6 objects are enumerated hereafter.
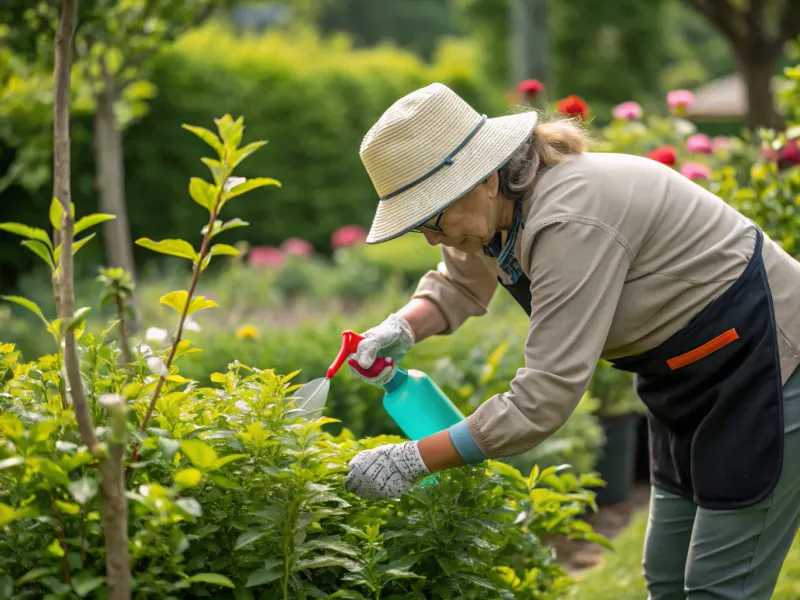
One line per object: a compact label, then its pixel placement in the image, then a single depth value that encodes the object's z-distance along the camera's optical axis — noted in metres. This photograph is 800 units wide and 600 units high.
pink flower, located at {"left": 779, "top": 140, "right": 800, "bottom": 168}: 3.70
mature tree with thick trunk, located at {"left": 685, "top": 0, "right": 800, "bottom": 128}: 11.81
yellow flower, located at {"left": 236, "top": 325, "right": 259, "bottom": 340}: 4.00
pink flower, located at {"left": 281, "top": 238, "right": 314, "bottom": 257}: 8.28
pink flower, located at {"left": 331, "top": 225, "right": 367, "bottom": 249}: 8.55
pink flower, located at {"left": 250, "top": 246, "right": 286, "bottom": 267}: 7.96
